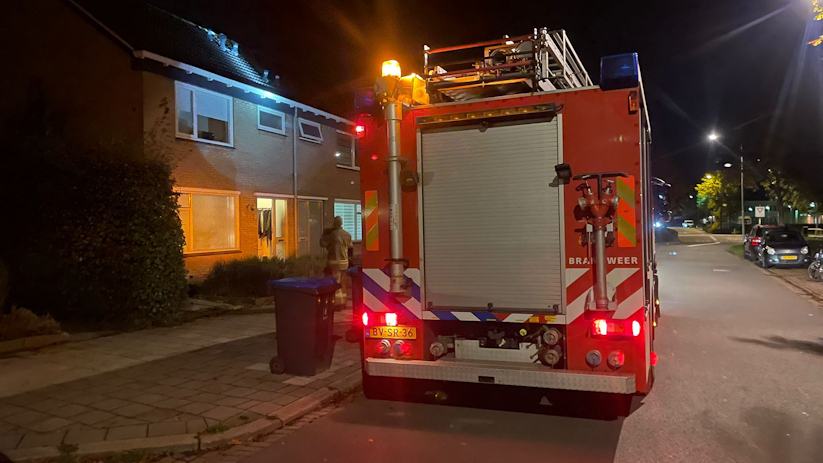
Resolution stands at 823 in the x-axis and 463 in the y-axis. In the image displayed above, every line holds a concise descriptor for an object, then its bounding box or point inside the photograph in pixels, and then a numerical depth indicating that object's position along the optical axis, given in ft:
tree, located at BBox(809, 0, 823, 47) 34.77
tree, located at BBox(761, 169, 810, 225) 93.99
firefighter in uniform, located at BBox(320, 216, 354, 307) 36.86
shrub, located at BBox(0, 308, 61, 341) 25.98
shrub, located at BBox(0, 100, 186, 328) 29.96
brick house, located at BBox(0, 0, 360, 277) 45.37
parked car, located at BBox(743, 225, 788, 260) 77.30
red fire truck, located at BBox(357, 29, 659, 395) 15.28
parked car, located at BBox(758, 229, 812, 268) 70.95
